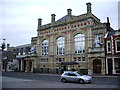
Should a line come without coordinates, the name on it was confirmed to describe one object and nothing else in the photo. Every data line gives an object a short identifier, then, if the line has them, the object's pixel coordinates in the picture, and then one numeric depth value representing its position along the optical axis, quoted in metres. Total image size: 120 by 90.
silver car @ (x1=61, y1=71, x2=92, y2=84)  20.62
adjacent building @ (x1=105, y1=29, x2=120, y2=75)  33.17
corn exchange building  36.53
